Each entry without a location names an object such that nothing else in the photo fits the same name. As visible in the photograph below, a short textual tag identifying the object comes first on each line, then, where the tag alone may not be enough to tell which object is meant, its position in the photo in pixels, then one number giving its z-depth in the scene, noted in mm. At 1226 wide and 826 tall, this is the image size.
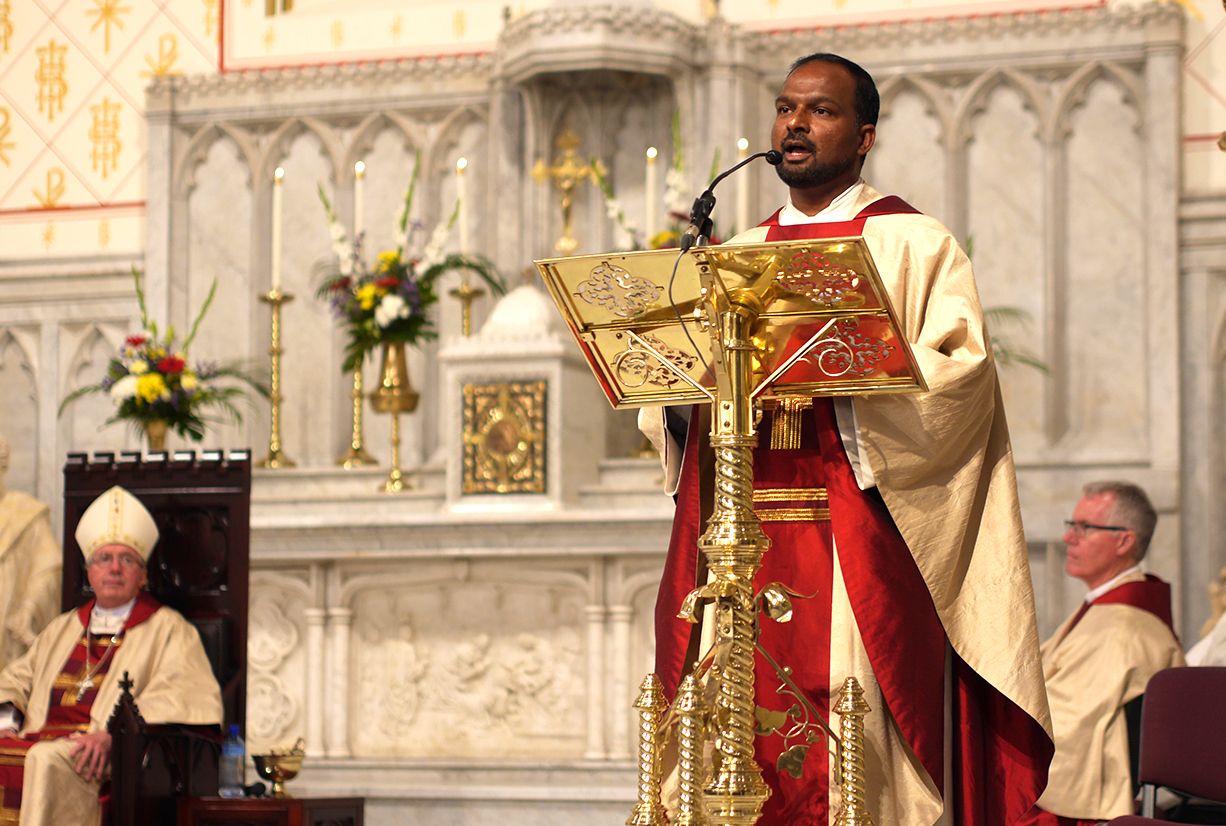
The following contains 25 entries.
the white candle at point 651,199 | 15568
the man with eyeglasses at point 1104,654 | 11664
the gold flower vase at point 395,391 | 16672
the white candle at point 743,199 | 15211
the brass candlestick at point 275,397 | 16984
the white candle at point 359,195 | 16344
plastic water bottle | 12656
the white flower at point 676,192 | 15875
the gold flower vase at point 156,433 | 16047
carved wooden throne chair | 13320
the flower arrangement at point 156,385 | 15914
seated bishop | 12008
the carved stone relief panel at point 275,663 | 14992
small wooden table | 12156
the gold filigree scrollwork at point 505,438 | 14945
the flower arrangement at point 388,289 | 16187
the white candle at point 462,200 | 16328
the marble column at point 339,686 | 14703
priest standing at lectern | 7332
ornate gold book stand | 6617
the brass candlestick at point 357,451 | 17172
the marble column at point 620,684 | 14133
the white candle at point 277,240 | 16537
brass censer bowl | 12656
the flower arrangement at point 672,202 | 15508
